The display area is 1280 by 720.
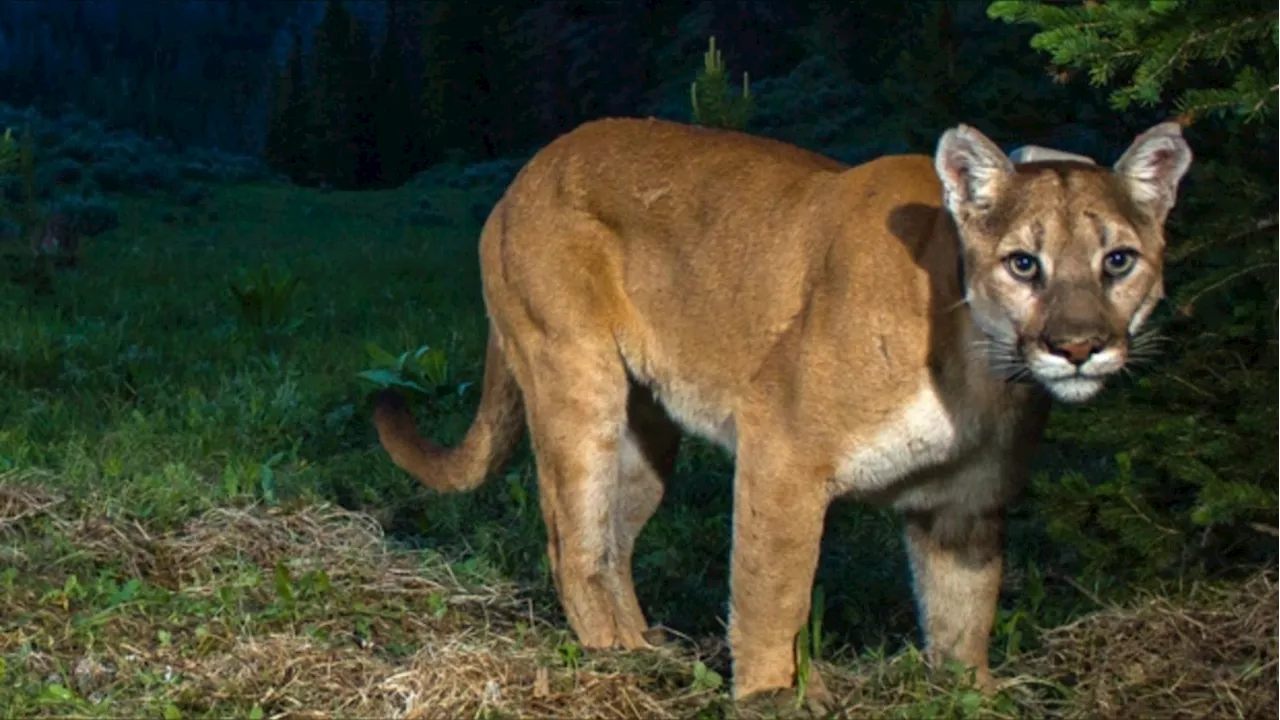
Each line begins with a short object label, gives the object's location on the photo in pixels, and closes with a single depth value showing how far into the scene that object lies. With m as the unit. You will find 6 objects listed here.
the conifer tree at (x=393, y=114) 25.09
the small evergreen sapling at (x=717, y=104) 8.75
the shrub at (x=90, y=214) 15.99
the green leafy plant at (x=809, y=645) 4.88
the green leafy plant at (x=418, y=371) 8.51
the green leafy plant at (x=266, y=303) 10.20
